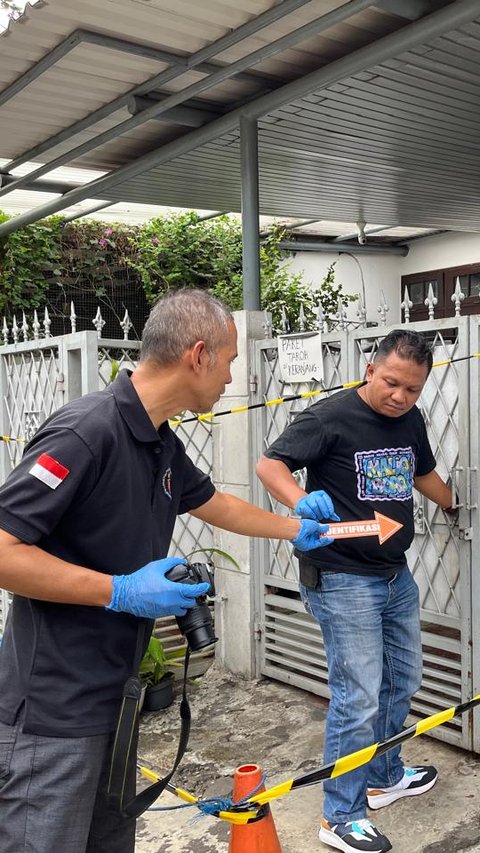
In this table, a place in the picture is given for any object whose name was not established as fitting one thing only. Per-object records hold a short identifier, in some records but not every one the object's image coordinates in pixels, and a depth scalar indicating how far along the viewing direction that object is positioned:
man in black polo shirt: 1.75
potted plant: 4.55
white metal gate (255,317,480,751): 3.71
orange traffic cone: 2.83
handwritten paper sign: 4.43
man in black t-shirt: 3.06
